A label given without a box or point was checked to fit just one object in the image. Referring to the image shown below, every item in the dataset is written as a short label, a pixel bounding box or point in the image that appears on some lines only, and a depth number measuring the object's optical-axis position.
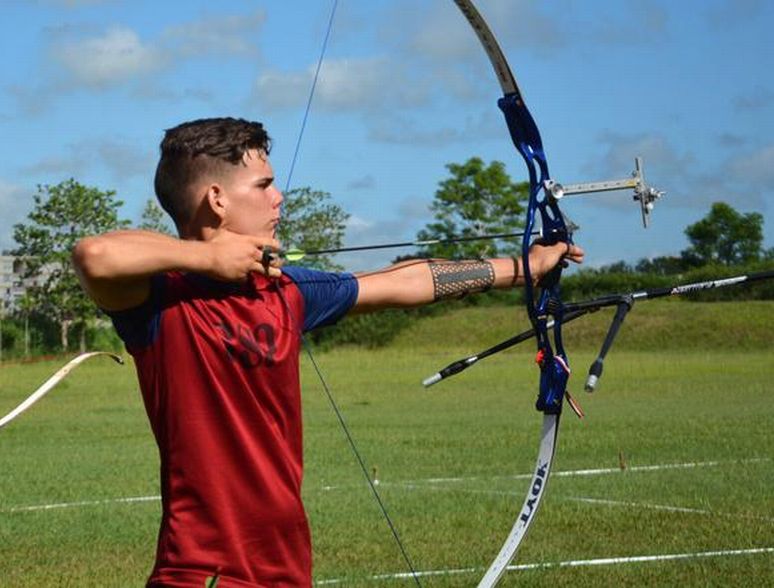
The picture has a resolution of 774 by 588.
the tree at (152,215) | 47.53
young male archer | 3.56
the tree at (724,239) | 43.66
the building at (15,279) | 48.09
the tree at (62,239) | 46.97
